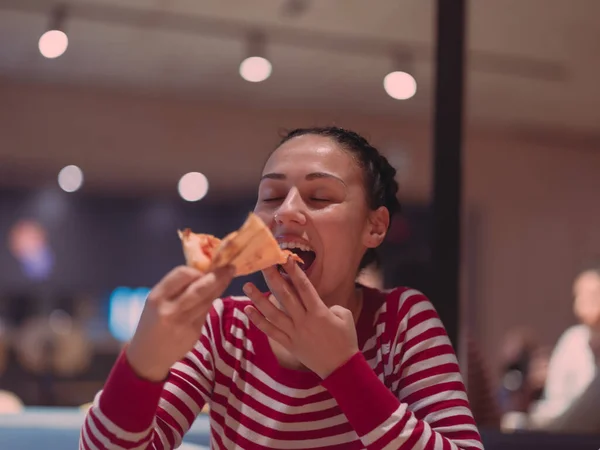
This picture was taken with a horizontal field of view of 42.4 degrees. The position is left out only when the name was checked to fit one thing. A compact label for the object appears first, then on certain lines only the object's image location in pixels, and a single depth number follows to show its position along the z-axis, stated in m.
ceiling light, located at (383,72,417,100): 5.43
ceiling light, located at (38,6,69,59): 4.34
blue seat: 1.66
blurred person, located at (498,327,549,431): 4.80
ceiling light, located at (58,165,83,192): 6.42
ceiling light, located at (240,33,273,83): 4.97
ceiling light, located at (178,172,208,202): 6.69
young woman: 0.90
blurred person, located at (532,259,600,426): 3.69
